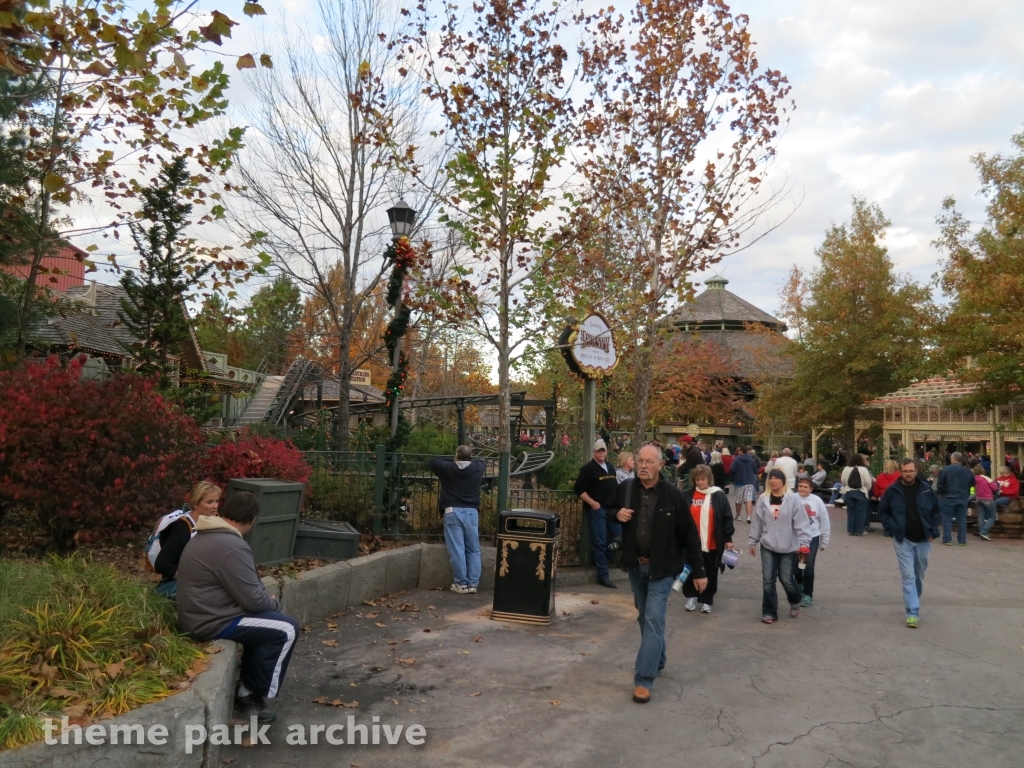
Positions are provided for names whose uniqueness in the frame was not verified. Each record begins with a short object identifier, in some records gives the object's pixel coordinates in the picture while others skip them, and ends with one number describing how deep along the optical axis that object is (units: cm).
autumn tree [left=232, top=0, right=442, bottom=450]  1305
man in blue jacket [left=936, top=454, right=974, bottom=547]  1500
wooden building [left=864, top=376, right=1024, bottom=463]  2192
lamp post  1167
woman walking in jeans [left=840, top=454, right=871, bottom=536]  1627
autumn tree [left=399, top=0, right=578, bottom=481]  1102
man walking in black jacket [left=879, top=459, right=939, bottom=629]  792
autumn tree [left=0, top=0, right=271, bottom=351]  599
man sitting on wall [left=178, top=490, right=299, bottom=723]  471
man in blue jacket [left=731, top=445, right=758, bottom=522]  1661
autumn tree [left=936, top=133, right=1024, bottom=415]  1694
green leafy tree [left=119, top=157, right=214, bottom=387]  1288
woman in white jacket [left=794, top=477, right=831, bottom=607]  894
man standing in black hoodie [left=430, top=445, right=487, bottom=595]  881
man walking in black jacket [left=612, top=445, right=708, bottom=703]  558
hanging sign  1049
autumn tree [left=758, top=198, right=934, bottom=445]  2688
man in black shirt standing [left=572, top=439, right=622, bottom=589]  971
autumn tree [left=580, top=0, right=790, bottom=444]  1458
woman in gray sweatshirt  816
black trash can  774
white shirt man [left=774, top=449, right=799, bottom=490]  1215
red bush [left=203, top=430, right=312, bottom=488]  788
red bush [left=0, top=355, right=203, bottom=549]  586
